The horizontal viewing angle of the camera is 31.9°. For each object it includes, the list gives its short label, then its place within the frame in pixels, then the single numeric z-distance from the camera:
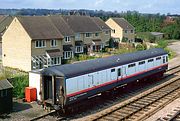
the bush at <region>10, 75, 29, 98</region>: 25.81
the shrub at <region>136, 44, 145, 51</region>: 63.12
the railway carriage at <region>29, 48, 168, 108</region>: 20.30
